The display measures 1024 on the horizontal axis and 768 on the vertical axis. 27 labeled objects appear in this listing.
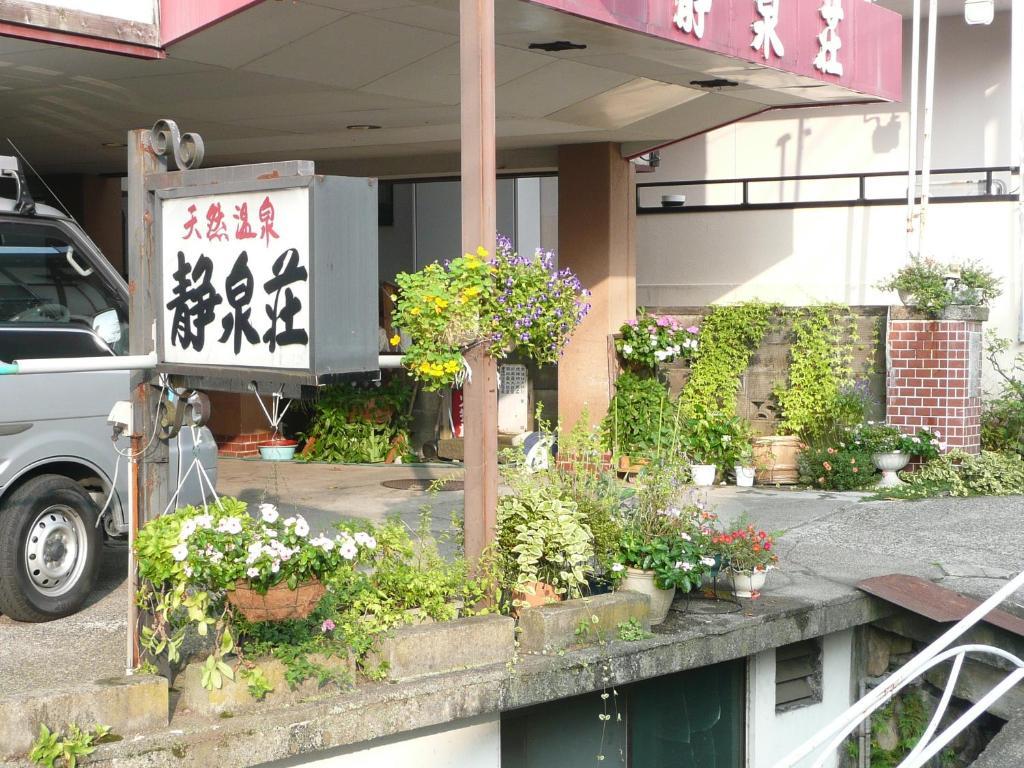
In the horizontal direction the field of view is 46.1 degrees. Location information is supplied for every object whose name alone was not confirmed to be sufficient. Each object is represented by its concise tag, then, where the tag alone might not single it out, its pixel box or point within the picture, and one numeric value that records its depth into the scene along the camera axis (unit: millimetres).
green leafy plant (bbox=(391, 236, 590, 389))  5656
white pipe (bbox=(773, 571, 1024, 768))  4387
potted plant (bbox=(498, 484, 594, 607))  5891
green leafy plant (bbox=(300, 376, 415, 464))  12922
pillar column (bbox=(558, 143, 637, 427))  11766
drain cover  10875
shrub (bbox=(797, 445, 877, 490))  10891
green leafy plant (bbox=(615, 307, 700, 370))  11734
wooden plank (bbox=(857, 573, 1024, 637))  6945
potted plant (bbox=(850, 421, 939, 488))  10834
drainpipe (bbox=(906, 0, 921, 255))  12445
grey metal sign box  4129
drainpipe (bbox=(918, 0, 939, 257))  12266
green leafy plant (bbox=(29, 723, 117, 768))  4301
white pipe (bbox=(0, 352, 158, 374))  4422
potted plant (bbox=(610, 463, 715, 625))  6160
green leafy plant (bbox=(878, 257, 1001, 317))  11000
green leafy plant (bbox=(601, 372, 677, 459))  11484
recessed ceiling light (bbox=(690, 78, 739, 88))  9527
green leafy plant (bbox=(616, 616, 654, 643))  5891
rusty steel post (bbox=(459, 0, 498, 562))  5801
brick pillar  10969
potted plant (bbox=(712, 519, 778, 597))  6559
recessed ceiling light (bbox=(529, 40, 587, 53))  8078
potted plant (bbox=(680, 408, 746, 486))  11422
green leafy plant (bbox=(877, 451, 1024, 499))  10617
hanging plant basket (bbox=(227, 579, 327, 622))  5016
